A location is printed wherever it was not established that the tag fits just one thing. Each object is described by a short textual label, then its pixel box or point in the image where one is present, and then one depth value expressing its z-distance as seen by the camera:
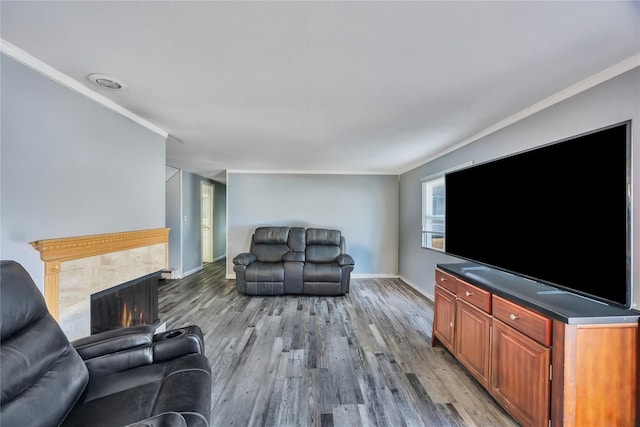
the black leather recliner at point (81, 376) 0.97
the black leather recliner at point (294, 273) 4.12
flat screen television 1.21
